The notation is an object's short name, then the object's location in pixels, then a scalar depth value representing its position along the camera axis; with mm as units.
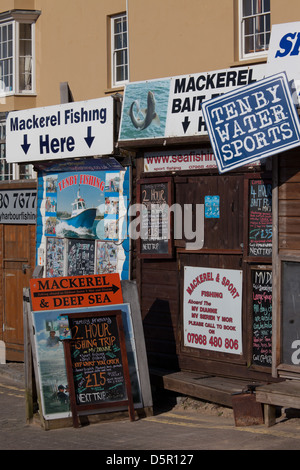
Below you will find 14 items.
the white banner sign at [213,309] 10047
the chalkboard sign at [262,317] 9672
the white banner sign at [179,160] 10516
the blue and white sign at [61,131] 11789
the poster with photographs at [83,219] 11859
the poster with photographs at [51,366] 9406
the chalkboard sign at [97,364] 9461
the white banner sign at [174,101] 10039
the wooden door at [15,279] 15047
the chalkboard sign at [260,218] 9625
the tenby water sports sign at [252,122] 8523
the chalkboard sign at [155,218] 10898
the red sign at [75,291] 9641
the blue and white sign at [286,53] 8820
